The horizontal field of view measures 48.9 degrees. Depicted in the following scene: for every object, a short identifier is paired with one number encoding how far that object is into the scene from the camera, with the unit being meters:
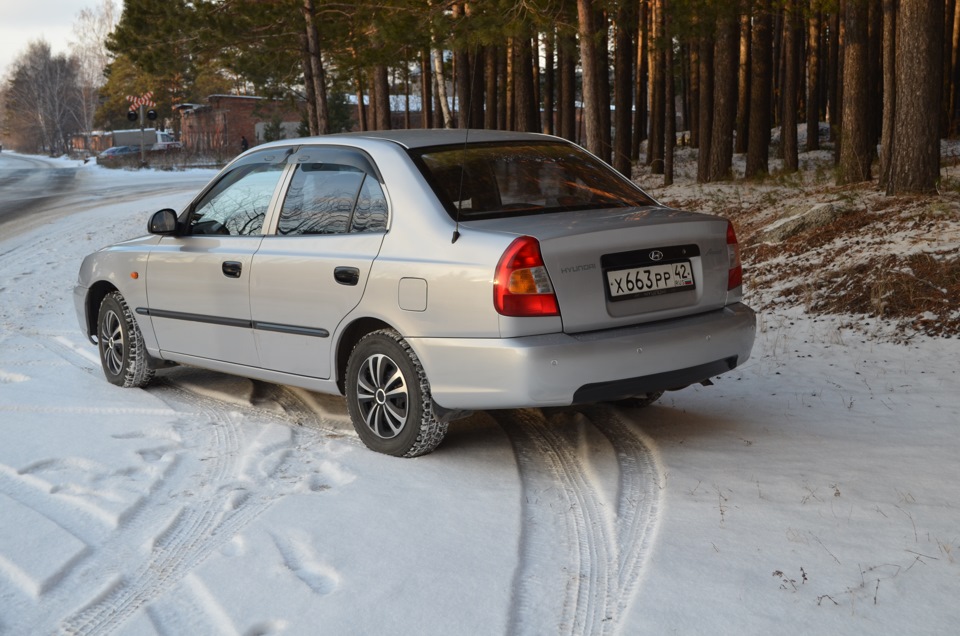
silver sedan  4.79
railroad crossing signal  52.69
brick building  84.69
